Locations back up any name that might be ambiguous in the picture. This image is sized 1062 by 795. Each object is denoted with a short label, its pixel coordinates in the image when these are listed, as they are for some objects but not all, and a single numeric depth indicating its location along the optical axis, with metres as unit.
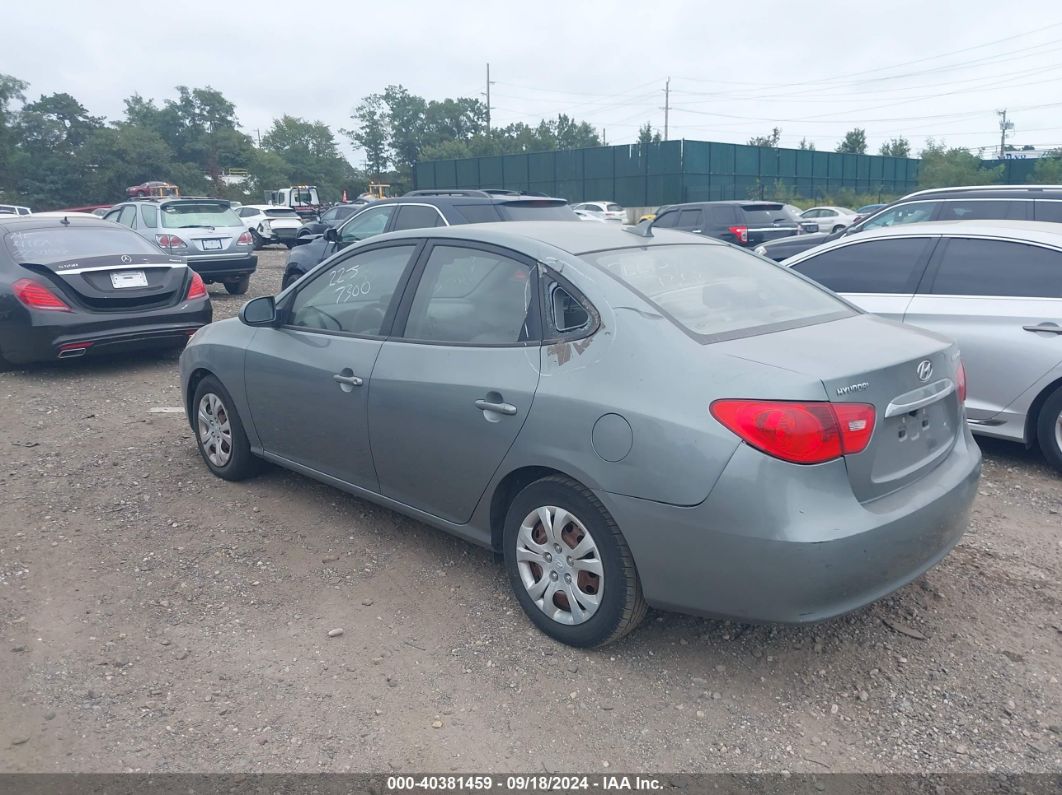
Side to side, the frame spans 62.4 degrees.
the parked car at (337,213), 24.73
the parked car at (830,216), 29.05
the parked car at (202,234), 13.05
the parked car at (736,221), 16.97
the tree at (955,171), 47.97
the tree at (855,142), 68.56
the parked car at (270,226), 29.00
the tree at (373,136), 91.19
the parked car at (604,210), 34.22
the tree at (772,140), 70.31
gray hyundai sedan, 2.92
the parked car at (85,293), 7.86
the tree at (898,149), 71.81
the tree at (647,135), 74.40
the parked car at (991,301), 5.26
